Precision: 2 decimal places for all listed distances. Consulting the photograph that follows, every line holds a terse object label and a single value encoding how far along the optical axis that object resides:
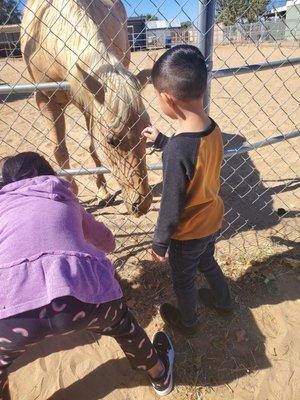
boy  1.51
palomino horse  2.51
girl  1.38
